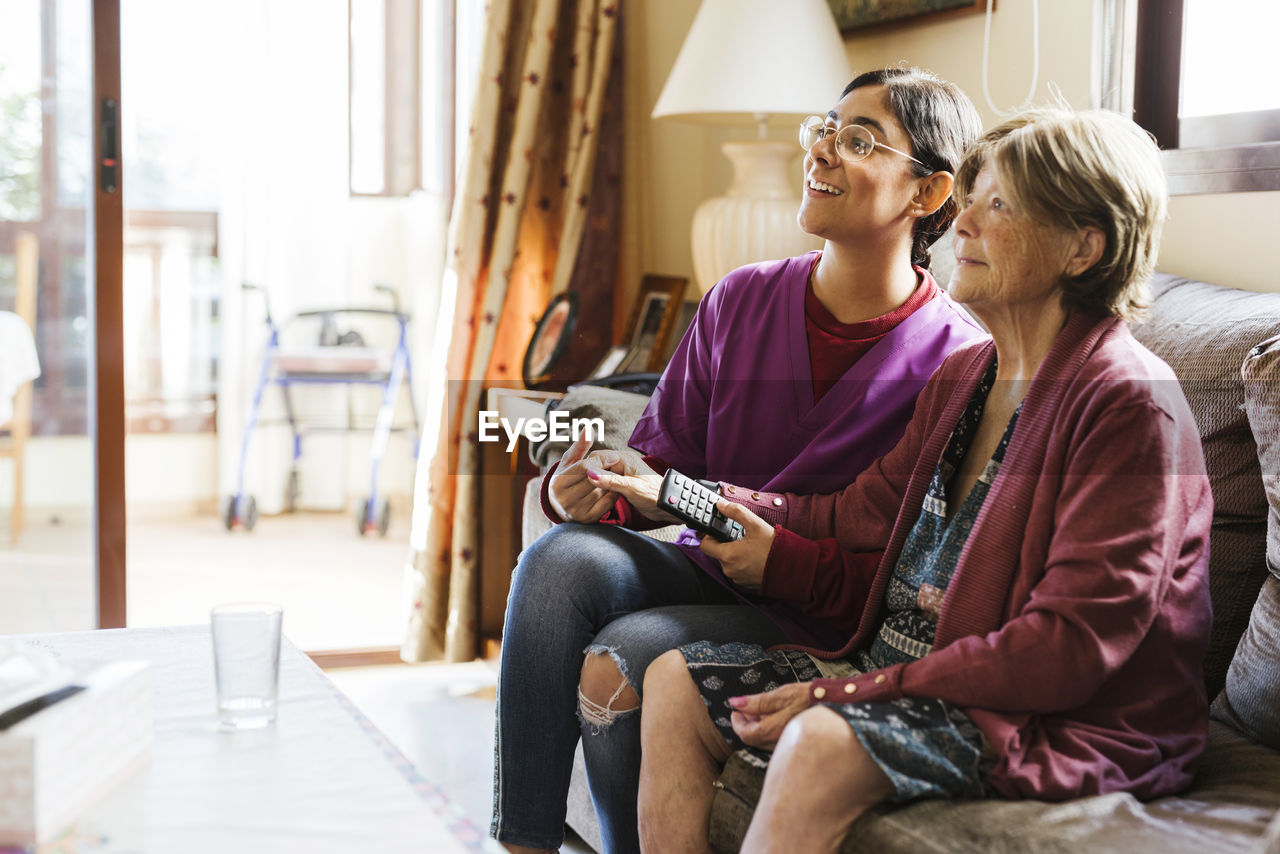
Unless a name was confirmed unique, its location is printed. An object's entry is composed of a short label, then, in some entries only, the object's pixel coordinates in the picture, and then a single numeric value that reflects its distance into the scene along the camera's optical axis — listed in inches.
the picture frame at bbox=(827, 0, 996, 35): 91.2
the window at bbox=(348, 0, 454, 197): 171.8
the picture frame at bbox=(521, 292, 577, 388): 111.6
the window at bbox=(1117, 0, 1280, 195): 72.2
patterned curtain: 113.3
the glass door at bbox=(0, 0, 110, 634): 107.0
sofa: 41.0
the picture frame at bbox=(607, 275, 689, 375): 107.3
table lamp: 92.7
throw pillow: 50.4
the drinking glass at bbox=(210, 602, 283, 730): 44.7
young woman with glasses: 59.9
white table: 36.3
